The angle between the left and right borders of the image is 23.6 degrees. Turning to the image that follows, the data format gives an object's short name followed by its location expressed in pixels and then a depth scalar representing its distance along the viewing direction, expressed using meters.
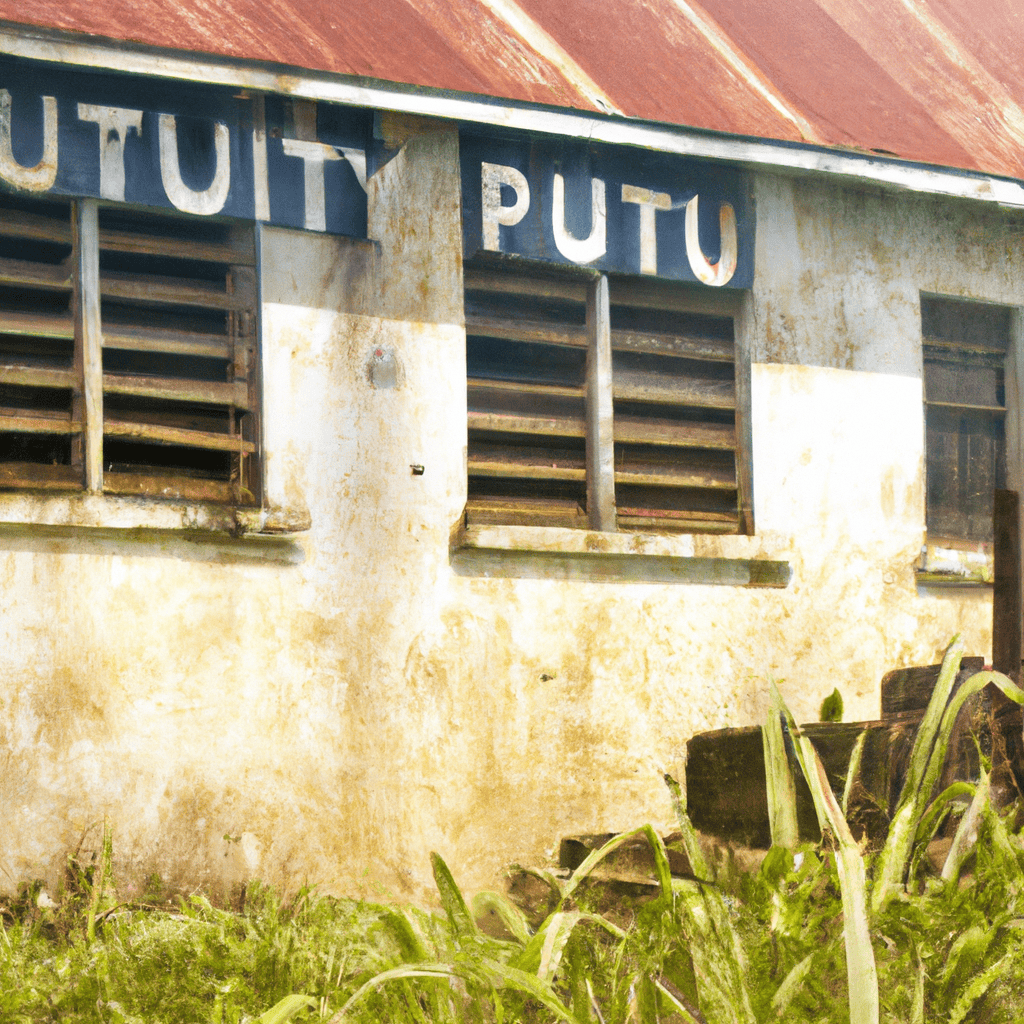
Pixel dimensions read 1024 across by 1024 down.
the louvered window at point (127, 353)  9.20
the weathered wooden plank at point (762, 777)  8.02
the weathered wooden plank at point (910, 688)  9.19
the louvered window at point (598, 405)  10.75
